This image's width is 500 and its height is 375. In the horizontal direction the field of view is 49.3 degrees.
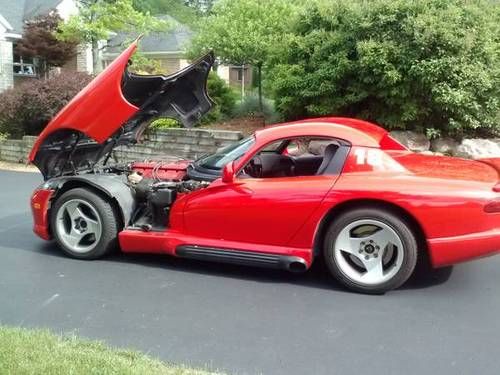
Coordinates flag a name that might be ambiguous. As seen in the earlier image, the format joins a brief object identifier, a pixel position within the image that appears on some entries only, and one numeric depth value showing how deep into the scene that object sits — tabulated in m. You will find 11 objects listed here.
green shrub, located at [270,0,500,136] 9.10
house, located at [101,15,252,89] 28.52
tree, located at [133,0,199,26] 52.02
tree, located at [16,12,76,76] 21.48
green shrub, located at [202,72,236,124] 13.06
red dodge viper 4.30
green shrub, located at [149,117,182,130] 11.89
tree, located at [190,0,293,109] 12.03
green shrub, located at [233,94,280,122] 12.66
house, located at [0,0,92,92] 21.77
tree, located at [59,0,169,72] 16.20
